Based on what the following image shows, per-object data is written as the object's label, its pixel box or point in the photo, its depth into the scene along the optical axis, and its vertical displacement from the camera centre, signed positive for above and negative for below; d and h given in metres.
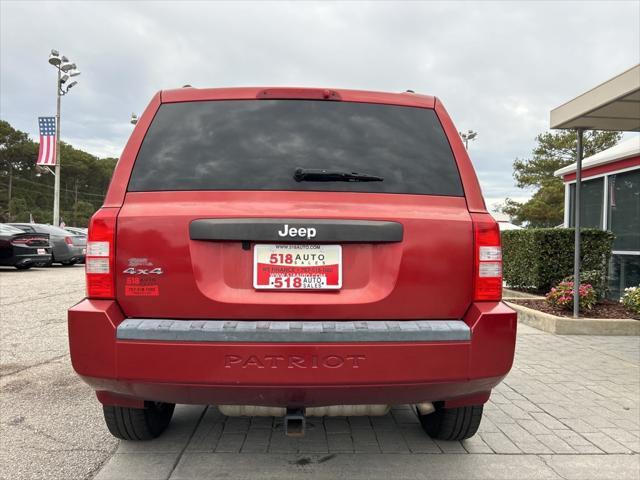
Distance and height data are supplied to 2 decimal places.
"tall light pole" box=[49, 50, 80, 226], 24.98 +8.17
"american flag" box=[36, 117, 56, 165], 25.27 +4.62
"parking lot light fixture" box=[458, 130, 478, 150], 31.75 +6.74
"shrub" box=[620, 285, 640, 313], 7.14 -0.81
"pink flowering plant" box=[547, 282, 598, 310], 7.34 -0.79
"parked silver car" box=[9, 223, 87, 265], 17.87 -0.44
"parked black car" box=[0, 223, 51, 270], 14.60 -0.53
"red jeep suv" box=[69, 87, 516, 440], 2.16 -0.17
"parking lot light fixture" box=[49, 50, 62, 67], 24.74 +8.56
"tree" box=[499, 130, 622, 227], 31.42 +4.93
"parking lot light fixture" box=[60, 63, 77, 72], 25.95 +8.55
